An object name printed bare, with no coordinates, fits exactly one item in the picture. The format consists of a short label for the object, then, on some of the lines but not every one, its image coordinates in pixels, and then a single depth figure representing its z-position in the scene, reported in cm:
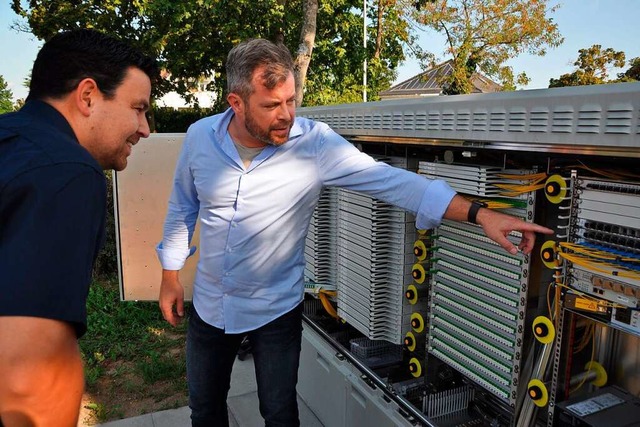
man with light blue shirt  195
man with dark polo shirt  89
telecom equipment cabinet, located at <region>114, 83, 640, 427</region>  138
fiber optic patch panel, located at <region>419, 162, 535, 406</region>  172
